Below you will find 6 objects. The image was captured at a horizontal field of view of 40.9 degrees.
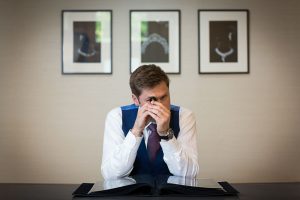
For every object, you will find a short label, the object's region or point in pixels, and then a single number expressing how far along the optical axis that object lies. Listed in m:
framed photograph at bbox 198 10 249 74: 4.05
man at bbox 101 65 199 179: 2.10
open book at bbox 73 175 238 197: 1.53
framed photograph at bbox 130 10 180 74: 4.04
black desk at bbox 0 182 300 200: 1.53
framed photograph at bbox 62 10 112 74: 4.04
